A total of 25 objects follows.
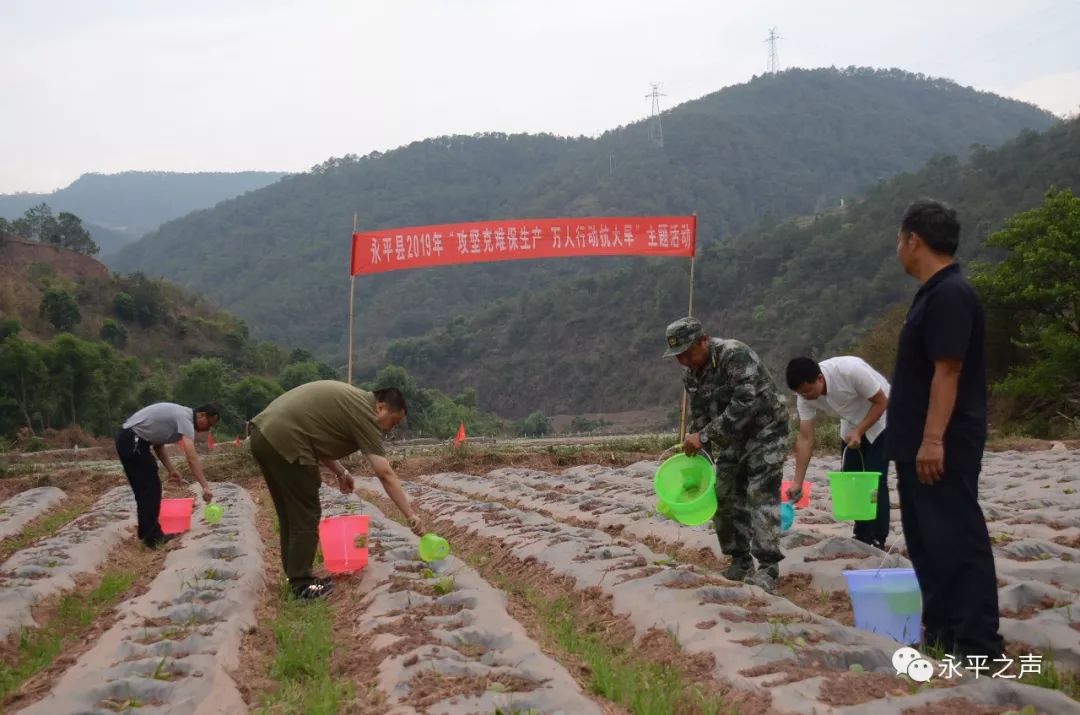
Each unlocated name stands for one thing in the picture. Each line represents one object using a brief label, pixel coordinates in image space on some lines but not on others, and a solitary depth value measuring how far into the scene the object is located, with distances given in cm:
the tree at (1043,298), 1725
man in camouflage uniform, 487
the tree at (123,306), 4625
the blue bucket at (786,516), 587
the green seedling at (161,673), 370
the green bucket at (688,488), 492
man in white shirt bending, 533
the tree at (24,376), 3088
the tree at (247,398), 3458
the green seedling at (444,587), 504
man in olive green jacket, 536
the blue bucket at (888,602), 386
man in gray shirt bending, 741
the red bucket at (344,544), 591
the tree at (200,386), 3422
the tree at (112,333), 4334
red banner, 1562
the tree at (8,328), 3594
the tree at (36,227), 5478
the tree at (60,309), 4172
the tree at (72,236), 5488
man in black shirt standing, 333
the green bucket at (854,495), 516
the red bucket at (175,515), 789
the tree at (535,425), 4297
